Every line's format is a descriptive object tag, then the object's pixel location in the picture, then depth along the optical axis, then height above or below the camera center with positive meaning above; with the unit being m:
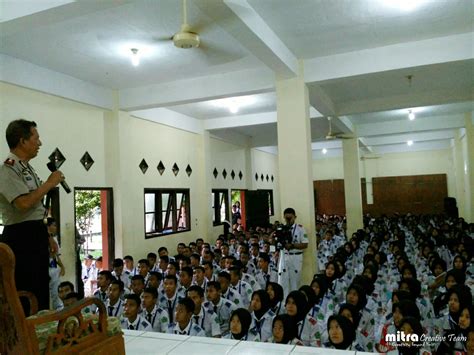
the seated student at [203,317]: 4.33 -1.32
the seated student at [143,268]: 6.39 -1.10
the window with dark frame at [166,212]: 8.80 -0.28
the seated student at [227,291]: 5.02 -1.22
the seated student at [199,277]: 5.59 -1.12
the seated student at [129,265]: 6.89 -1.11
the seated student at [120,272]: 6.45 -1.19
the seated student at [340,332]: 3.52 -1.25
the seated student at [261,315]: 4.10 -1.28
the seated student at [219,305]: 4.57 -1.26
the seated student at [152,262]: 6.81 -1.07
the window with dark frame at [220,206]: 11.83 -0.24
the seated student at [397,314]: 3.66 -1.16
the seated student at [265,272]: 6.42 -1.27
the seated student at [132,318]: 4.32 -1.30
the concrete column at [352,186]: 11.79 +0.20
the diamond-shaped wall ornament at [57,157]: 6.40 +0.77
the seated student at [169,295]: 5.04 -1.25
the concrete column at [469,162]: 11.17 +0.77
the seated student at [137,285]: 5.41 -1.16
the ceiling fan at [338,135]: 9.46 +1.56
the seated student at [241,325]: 3.88 -1.26
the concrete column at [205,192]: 10.47 +0.17
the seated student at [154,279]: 5.64 -1.14
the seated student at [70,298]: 4.43 -1.07
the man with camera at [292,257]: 5.72 -0.92
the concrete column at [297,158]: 5.93 +0.57
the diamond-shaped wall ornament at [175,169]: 9.51 +0.74
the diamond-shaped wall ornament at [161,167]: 8.98 +0.76
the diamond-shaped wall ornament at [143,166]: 8.38 +0.75
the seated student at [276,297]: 4.56 -1.18
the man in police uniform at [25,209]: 1.92 -0.02
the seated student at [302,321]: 3.97 -1.30
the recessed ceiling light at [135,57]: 5.62 +2.11
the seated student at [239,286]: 5.39 -1.23
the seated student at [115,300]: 4.87 -1.23
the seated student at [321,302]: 4.31 -1.28
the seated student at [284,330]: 3.67 -1.26
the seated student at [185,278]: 5.58 -1.12
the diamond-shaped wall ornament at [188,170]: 10.08 +0.75
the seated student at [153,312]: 4.50 -1.31
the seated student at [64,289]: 5.04 -1.11
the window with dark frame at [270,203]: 16.44 -0.29
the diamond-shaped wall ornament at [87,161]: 7.07 +0.77
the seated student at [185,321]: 4.11 -1.28
